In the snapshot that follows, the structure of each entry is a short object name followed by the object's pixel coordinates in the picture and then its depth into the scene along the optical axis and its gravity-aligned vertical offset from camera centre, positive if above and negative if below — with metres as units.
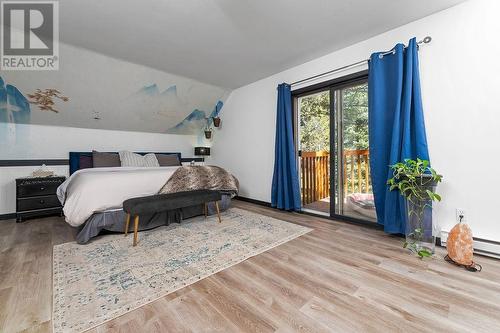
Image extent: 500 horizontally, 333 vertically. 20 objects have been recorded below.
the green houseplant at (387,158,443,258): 1.98 -0.33
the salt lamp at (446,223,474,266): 1.71 -0.66
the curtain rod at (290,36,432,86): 2.20 +1.33
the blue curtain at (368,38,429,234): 2.20 +0.49
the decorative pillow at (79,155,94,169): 3.61 +0.11
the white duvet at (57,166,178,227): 2.20 -0.24
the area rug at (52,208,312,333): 1.28 -0.82
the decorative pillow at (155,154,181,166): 4.37 +0.17
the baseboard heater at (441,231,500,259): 1.84 -0.74
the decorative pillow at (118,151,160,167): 3.84 +0.16
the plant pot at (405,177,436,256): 2.00 -0.57
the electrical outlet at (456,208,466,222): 2.01 -0.44
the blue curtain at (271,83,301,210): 3.36 +0.18
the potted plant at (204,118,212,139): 5.17 +0.95
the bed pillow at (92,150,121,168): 3.61 +0.15
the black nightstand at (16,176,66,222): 2.97 -0.41
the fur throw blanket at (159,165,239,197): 2.90 -0.19
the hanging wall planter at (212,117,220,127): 4.94 +1.10
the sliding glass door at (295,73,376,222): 2.85 +0.41
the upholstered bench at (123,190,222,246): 2.20 -0.40
